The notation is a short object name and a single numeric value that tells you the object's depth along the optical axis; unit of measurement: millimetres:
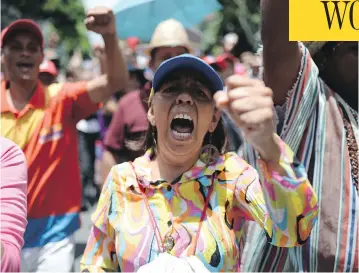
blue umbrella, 4809
